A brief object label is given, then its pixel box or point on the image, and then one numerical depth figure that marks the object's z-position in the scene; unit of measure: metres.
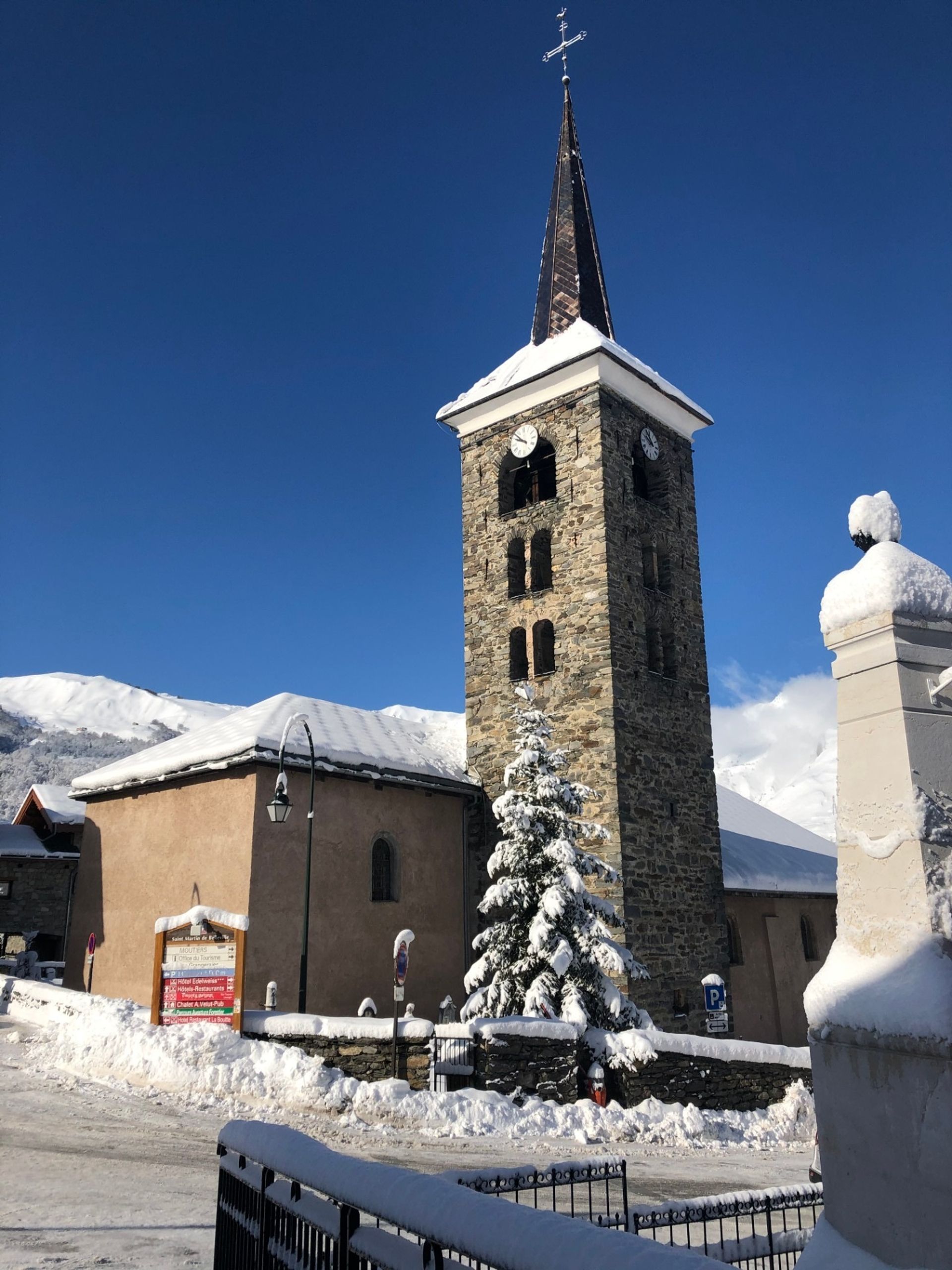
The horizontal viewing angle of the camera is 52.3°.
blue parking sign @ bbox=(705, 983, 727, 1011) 22.25
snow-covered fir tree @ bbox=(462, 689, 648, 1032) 17.09
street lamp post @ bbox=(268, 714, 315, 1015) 16.17
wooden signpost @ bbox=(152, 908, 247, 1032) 15.02
